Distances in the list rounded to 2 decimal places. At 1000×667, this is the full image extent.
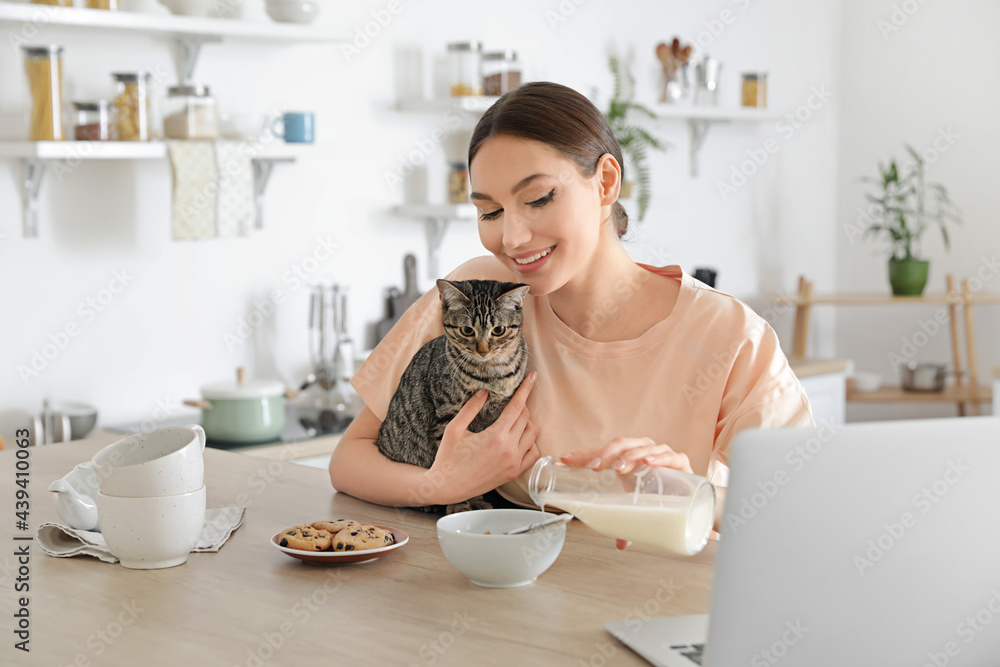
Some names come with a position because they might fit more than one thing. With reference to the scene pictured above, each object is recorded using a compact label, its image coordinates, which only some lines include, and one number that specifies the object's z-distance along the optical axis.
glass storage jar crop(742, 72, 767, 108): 3.95
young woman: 1.33
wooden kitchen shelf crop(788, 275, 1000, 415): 3.85
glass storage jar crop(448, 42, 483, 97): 3.10
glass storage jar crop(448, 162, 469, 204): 3.20
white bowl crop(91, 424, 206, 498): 1.06
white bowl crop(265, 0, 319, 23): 2.71
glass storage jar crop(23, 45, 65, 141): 2.31
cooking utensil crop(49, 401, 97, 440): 2.47
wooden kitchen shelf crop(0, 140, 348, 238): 2.30
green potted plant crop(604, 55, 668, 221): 3.50
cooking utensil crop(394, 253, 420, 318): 3.16
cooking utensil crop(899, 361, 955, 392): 3.91
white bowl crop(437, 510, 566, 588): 0.99
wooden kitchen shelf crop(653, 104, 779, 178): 3.66
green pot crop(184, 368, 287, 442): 2.52
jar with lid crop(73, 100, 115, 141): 2.37
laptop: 0.71
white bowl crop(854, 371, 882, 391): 4.02
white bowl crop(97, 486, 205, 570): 1.06
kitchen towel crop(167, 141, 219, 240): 2.47
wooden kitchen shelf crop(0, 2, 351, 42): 2.25
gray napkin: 1.13
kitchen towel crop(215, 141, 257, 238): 2.56
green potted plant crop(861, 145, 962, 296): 3.91
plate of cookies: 1.08
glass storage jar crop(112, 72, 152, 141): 2.45
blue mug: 2.76
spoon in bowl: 1.03
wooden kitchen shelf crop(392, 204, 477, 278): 3.06
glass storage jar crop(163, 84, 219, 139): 2.51
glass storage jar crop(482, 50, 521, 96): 3.06
